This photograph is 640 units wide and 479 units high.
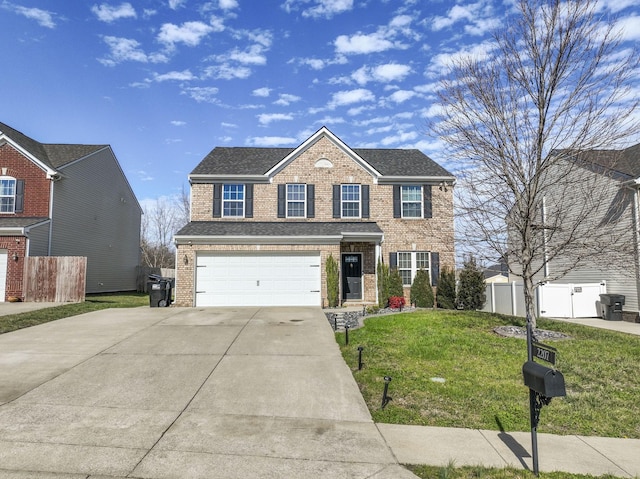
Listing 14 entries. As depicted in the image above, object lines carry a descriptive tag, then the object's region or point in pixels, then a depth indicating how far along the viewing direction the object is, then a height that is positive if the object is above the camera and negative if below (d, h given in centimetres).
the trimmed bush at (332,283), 1631 -54
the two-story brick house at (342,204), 1827 +302
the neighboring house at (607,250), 966 +46
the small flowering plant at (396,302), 1675 -134
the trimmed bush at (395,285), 1741 -66
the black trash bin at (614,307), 1551 -142
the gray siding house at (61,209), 1861 +331
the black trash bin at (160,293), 1576 -91
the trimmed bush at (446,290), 1723 -87
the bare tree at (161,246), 4568 +274
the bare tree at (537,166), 934 +252
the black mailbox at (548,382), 397 -110
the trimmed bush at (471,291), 1680 -89
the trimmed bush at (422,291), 1753 -93
